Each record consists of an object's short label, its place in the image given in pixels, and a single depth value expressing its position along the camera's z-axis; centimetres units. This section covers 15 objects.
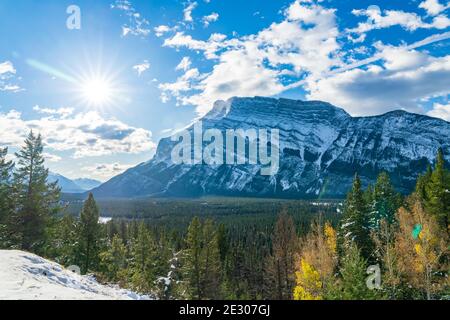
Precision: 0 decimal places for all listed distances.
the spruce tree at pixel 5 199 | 3444
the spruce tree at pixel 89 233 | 4762
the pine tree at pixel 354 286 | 2052
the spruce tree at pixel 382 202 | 5138
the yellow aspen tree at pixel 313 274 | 3560
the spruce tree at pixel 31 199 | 3718
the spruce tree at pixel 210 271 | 5026
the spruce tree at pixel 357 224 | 4525
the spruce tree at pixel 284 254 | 4855
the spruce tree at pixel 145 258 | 5295
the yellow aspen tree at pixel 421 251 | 3731
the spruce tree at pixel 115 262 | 4872
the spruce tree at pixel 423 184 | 5612
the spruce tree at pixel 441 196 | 4372
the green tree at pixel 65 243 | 4088
